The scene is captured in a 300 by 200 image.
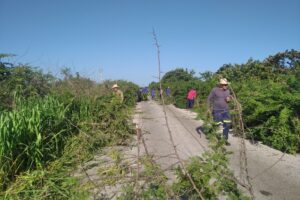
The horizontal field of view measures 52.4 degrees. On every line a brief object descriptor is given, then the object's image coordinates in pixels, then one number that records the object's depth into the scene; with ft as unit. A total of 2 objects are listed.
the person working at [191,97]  69.67
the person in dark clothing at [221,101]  27.22
